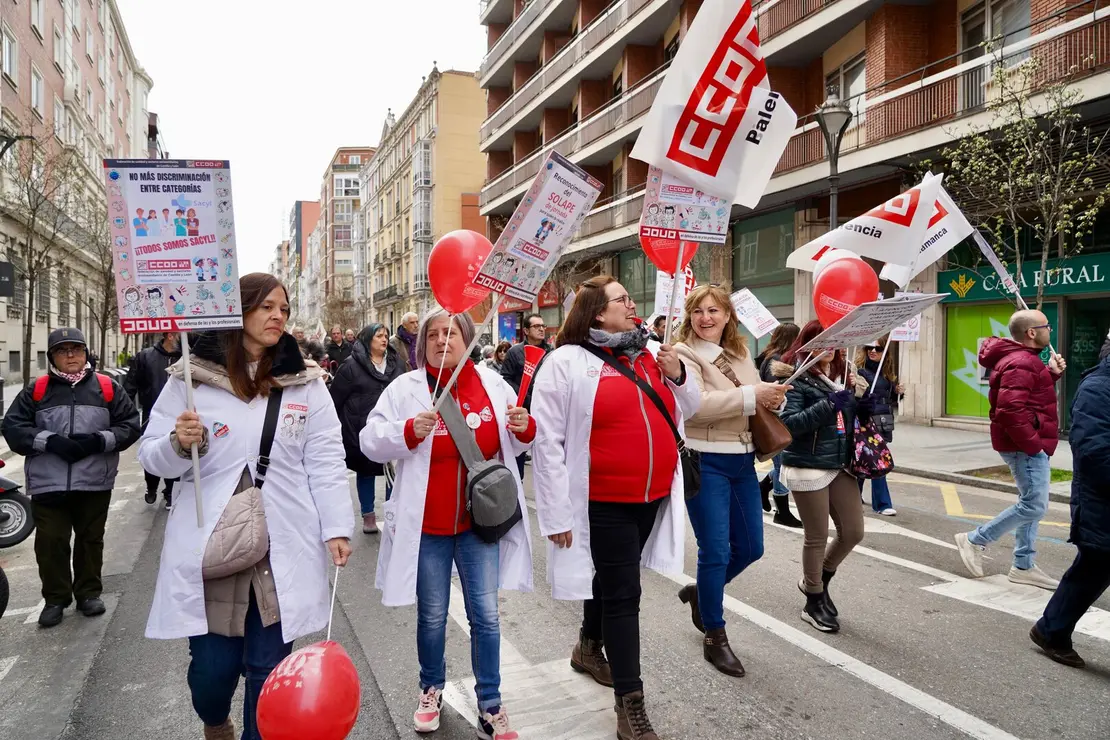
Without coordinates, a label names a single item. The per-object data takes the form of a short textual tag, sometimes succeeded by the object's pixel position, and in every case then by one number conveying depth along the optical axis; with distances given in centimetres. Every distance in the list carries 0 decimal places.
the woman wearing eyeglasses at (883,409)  794
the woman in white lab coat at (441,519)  321
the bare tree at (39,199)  1833
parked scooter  566
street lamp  1149
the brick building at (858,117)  1317
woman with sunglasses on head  384
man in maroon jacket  534
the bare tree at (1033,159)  990
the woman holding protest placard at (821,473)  449
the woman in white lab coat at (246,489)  257
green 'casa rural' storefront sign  1295
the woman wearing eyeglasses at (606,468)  324
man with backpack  481
